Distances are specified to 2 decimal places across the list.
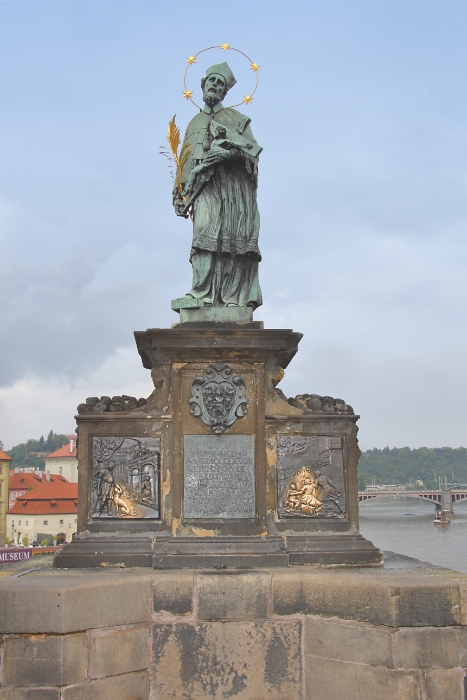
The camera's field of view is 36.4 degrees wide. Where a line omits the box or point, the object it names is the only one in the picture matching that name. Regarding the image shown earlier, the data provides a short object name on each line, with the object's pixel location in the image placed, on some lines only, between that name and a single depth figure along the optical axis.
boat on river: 60.77
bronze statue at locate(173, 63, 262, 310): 7.46
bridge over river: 71.03
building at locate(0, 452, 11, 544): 59.68
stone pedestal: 6.50
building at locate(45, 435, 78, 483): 83.31
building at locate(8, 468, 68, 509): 77.00
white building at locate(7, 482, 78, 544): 61.16
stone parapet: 5.17
